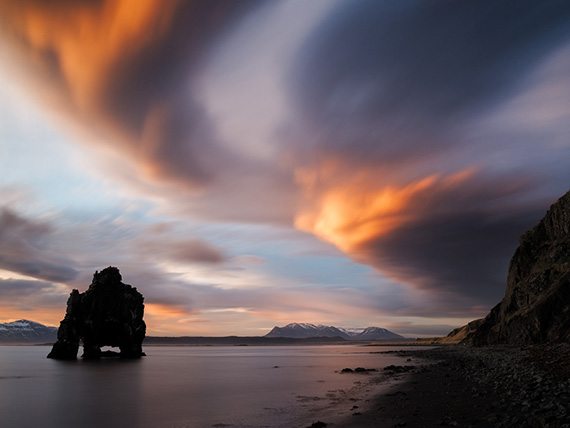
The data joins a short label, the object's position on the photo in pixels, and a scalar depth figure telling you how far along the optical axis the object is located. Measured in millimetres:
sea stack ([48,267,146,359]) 111188
